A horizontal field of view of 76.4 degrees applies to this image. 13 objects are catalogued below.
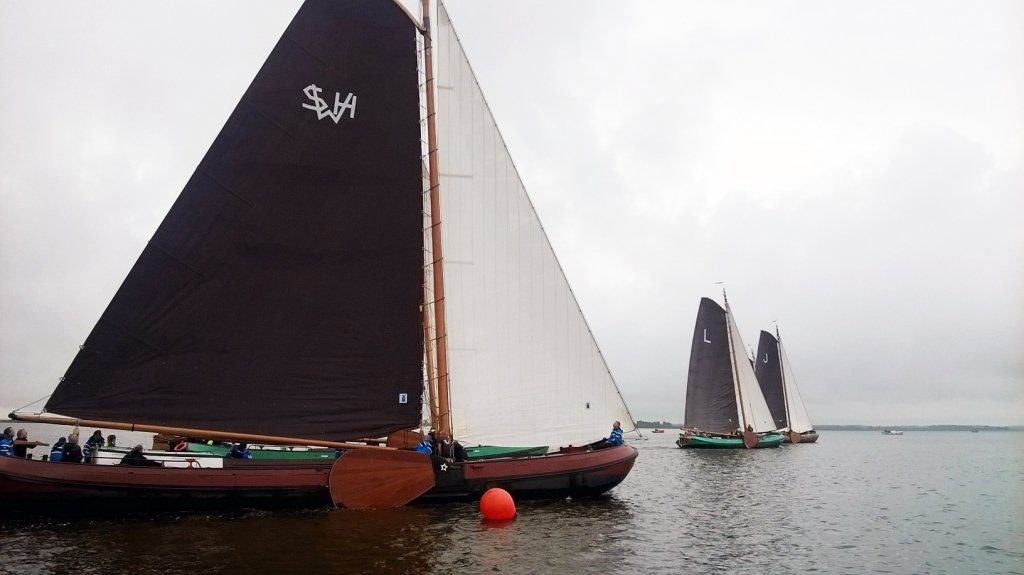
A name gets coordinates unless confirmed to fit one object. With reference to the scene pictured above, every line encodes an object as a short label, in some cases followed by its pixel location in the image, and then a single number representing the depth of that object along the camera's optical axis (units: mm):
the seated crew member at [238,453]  23156
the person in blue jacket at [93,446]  18453
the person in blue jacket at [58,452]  18188
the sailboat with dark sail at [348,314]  17703
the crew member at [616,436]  22922
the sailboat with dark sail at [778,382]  83625
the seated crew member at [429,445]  20484
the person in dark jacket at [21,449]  18391
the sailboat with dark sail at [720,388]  62188
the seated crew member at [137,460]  17953
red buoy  18844
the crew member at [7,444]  19062
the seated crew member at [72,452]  17712
